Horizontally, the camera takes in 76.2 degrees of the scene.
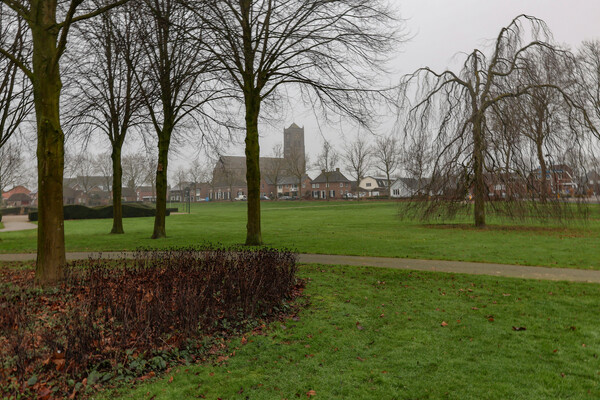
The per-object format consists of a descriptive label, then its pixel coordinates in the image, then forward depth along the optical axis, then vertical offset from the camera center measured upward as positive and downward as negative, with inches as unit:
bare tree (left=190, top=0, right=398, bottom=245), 447.5 +175.8
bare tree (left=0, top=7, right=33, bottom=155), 515.9 +201.9
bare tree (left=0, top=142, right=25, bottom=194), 1750.0 +197.2
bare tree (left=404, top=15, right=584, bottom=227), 708.7 +170.5
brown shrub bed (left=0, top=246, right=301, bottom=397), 156.9 -60.8
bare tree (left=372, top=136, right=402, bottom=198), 2489.9 +283.1
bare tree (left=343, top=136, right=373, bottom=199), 2817.4 +312.4
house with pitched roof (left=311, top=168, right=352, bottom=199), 3715.6 +141.2
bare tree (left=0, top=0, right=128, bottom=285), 287.6 +54.0
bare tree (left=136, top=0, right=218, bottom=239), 494.3 +157.4
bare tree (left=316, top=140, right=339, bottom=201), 3004.4 +315.2
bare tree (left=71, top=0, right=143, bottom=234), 697.6 +195.6
